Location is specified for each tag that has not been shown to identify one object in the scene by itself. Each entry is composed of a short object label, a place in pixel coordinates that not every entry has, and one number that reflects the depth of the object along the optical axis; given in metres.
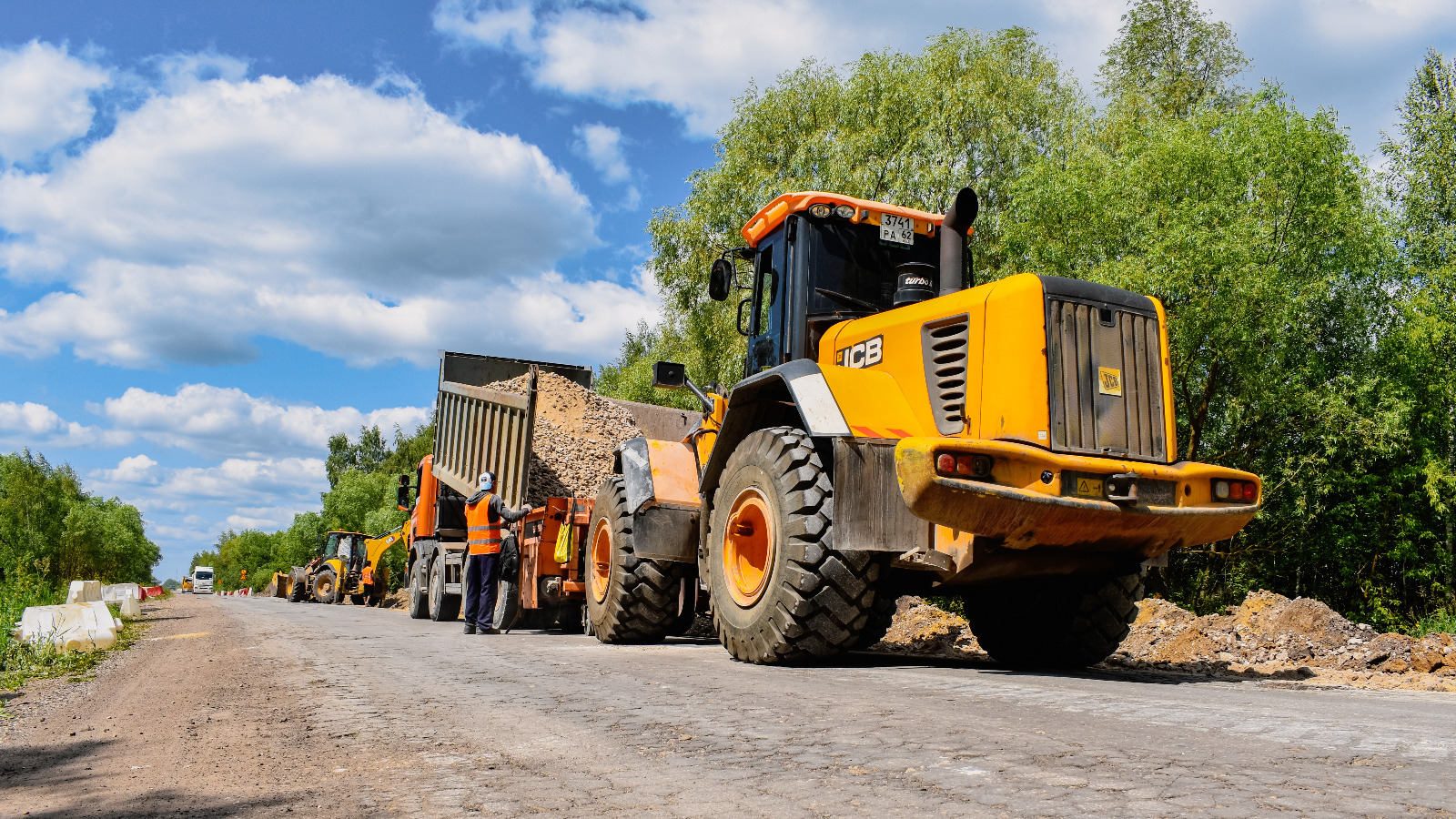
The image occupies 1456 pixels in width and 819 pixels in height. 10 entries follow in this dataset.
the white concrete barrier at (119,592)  15.15
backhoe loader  24.75
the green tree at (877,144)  19.73
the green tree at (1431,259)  18.69
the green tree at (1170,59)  25.75
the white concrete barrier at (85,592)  12.47
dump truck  10.31
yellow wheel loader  5.24
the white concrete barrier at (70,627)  8.19
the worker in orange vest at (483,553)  10.90
